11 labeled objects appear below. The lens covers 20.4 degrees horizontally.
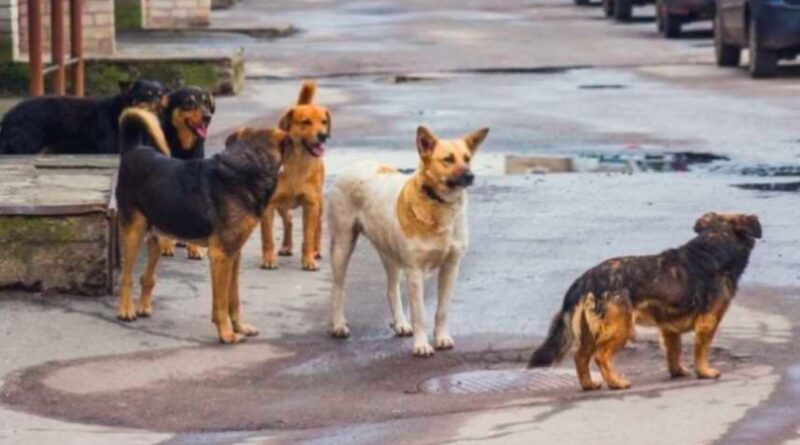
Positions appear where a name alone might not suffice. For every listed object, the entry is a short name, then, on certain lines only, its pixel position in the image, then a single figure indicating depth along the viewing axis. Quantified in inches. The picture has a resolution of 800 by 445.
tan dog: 475.8
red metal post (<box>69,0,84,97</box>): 781.3
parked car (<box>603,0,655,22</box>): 1531.7
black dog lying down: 546.9
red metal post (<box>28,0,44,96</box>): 684.1
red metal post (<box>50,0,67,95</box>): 737.6
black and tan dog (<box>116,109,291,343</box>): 412.8
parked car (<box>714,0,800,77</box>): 958.4
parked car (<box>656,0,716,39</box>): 1291.8
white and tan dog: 395.5
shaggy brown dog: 355.3
